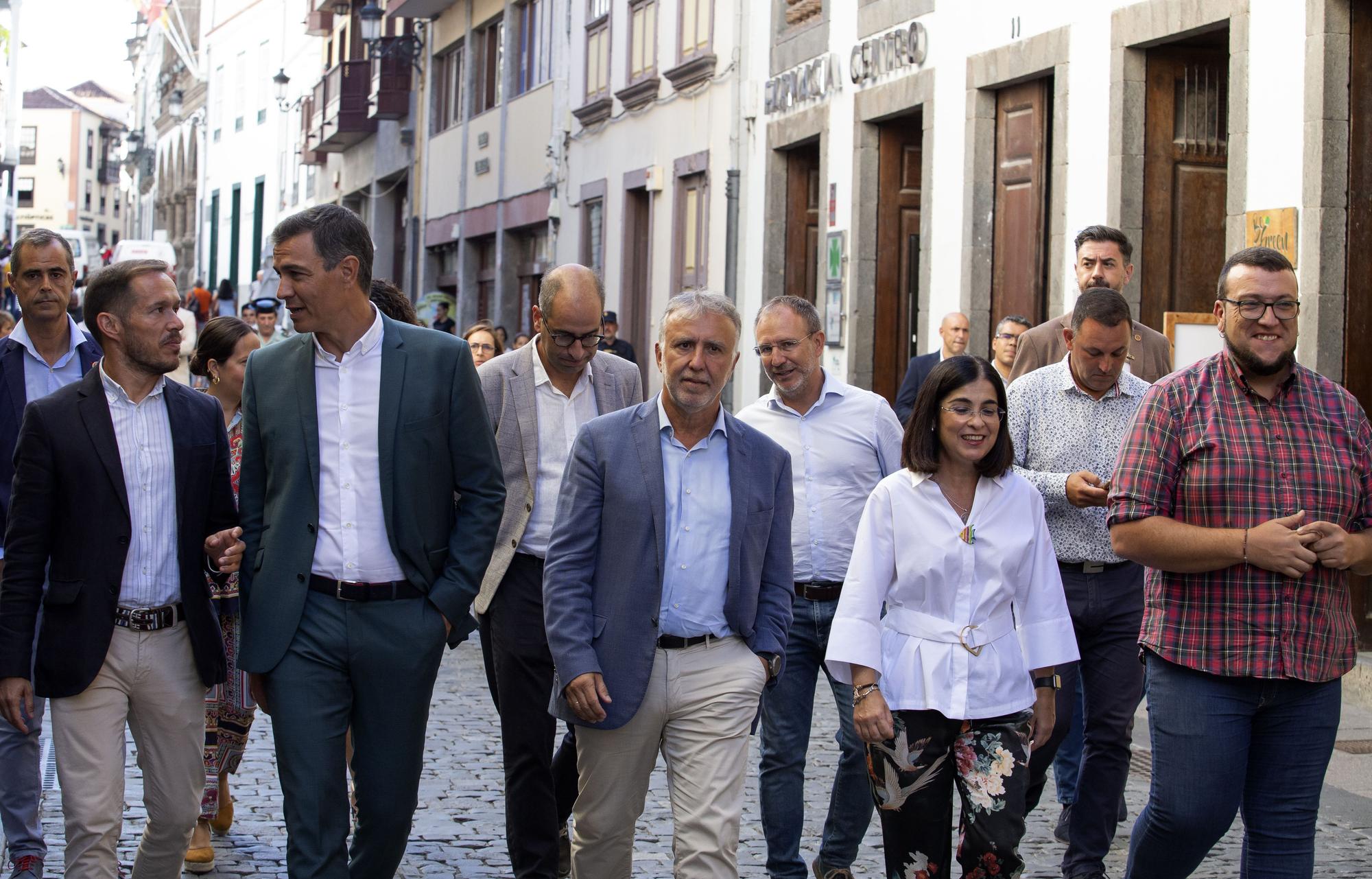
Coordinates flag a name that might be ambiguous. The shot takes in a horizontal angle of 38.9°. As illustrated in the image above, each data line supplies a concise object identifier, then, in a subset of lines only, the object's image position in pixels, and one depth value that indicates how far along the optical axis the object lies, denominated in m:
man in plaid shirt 4.93
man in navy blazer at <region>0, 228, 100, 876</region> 5.98
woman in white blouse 5.08
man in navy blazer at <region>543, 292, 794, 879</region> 5.02
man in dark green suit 4.94
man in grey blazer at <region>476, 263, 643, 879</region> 6.12
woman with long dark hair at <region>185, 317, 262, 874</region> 6.46
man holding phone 6.45
